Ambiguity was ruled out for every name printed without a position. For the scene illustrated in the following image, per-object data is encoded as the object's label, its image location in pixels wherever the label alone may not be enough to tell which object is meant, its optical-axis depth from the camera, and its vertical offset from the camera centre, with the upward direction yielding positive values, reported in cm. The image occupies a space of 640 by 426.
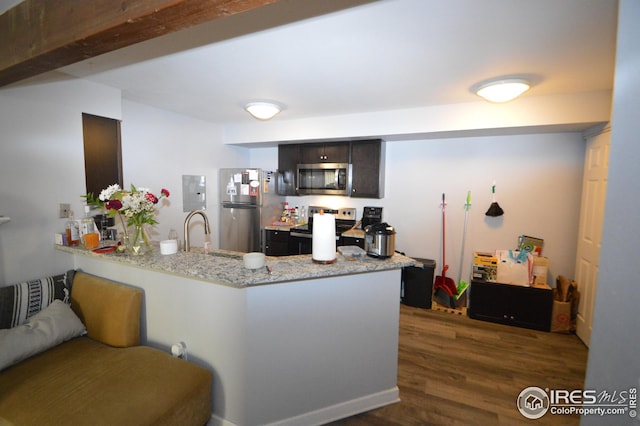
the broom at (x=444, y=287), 341 -120
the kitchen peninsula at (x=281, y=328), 156 -86
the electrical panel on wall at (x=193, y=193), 360 -3
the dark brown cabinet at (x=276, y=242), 401 -75
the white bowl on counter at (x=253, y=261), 161 -42
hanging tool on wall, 330 -16
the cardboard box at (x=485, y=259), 316 -76
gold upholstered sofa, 128 -104
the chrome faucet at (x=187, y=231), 200 -31
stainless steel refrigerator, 388 -22
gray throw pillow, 153 -90
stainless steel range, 388 -55
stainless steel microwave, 381 +21
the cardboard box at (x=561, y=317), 284 -128
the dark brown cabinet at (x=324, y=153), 378 +59
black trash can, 339 -116
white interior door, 255 -27
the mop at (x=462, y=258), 339 -85
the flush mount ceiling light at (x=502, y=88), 219 +91
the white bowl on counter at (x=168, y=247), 194 -41
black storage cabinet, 290 -122
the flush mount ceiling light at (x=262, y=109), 285 +90
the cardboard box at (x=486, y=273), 315 -92
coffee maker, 388 -31
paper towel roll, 167 -29
